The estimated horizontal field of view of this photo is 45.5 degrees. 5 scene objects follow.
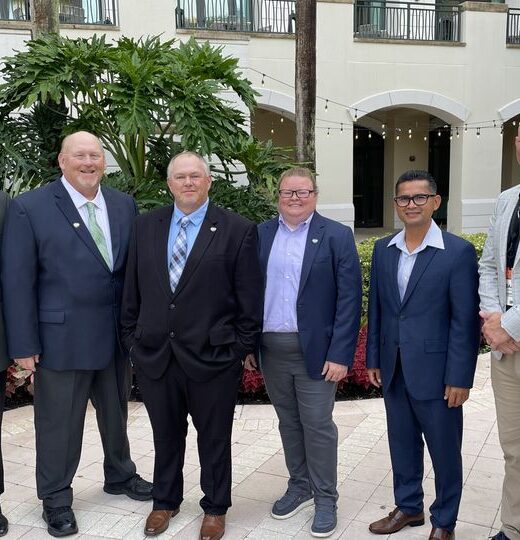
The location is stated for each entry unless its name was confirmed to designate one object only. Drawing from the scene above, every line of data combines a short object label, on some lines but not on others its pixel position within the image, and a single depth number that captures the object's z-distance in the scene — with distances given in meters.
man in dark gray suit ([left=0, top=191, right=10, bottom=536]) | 3.26
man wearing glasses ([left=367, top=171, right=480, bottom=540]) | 2.95
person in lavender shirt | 3.19
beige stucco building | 13.21
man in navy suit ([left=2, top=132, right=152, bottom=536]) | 3.20
